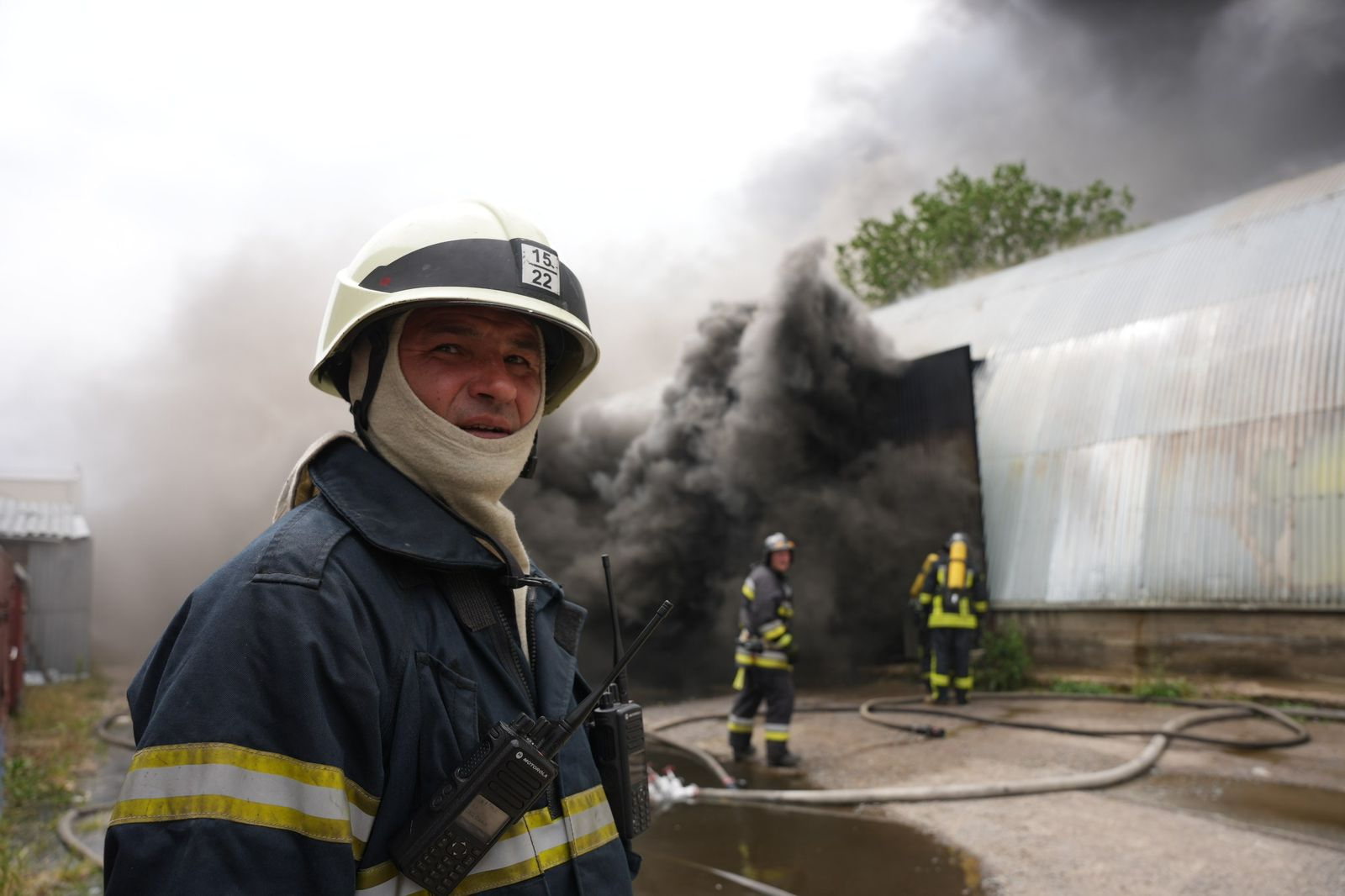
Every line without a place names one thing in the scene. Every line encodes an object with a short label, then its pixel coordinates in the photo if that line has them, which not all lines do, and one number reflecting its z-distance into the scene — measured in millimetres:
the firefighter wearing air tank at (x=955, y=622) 9898
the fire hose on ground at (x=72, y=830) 5066
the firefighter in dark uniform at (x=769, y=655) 7438
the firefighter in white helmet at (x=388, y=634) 1166
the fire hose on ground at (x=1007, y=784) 6051
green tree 34406
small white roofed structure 15586
